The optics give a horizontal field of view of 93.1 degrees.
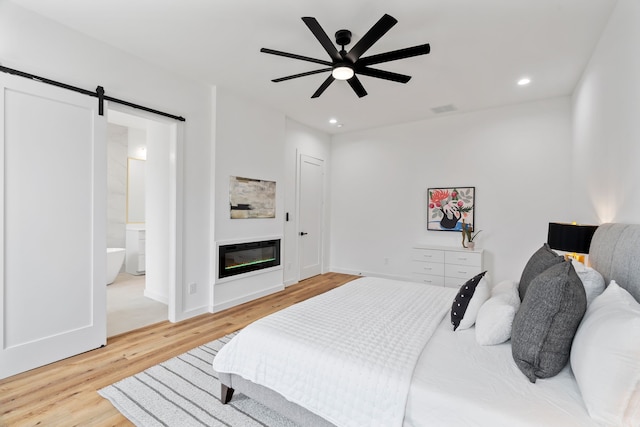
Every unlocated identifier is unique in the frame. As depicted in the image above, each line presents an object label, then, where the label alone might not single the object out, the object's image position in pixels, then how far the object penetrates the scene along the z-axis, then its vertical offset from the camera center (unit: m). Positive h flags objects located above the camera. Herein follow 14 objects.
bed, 1.09 -0.72
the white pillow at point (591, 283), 1.59 -0.36
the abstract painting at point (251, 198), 4.08 +0.20
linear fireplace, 3.94 -0.64
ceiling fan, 2.02 +1.22
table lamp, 2.43 -0.18
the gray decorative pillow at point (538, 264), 1.91 -0.32
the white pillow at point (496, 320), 1.61 -0.57
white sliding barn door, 2.31 -0.12
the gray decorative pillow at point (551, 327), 1.30 -0.48
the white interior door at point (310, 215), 5.50 -0.04
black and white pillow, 1.85 -0.56
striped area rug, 1.85 -1.27
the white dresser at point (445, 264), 4.43 -0.77
